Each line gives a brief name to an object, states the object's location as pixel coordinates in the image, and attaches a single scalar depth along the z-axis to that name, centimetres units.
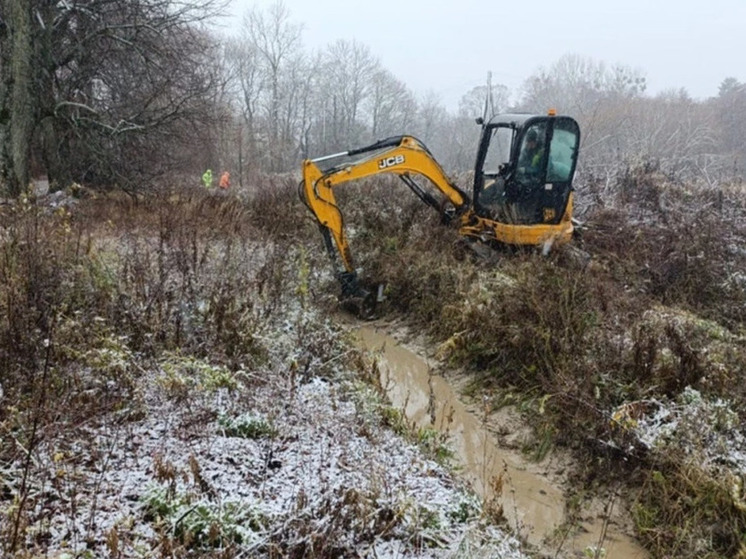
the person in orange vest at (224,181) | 1753
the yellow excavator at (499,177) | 773
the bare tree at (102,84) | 1076
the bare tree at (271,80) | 5109
